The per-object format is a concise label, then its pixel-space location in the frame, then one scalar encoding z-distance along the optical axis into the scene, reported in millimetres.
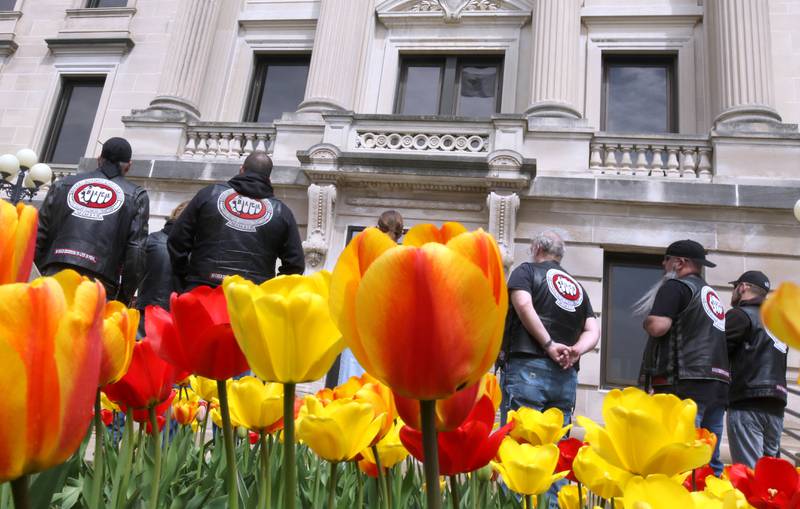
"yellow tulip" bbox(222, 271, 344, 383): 638
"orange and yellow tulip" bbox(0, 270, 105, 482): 424
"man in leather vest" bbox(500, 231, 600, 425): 3908
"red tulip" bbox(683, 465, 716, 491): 1354
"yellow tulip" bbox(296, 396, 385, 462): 887
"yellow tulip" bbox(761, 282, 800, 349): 511
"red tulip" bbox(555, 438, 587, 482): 1480
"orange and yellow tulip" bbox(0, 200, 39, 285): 605
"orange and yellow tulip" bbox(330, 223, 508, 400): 492
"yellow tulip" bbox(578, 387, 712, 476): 856
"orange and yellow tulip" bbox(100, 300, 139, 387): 797
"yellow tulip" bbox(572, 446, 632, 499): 948
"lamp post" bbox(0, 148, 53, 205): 9703
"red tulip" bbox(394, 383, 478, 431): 612
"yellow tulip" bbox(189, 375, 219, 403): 1692
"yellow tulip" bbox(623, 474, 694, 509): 609
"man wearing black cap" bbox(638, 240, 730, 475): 4062
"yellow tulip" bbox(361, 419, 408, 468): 1138
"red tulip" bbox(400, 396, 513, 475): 820
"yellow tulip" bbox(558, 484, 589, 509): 1403
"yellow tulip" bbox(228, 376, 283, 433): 1090
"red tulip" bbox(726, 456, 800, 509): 939
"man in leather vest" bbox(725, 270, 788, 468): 4539
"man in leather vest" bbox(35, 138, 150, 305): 3746
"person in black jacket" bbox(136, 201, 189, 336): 4461
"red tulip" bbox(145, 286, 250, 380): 759
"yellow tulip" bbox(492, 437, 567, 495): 1119
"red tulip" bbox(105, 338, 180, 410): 1038
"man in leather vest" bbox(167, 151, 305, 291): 3617
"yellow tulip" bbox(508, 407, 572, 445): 1321
